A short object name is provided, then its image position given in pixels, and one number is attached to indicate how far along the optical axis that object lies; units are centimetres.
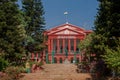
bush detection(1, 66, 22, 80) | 2416
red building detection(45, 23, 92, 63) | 6018
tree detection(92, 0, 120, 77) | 2436
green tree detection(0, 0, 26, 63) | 2920
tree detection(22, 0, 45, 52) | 4306
